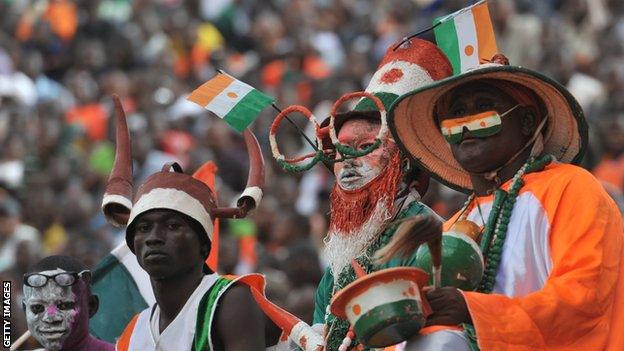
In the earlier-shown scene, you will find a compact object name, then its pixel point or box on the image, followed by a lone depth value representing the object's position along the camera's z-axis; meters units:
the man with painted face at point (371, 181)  16.05
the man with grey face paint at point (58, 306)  15.98
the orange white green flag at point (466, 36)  16.33
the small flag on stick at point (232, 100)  16.03
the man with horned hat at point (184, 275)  15.53
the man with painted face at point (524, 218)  13.29
